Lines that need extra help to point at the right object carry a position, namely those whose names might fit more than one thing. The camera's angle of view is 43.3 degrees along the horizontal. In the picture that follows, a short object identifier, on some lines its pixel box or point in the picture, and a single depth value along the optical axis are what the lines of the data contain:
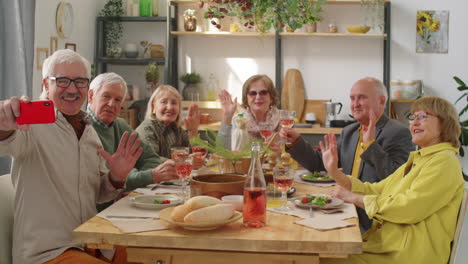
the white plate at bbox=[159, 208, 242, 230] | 1.87
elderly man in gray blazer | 2.95
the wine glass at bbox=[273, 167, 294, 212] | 2.20
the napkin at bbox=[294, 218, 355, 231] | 1.99
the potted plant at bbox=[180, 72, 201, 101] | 6.02
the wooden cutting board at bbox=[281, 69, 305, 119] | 5.96
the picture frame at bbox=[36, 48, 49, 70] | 4.68
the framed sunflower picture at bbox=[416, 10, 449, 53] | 5.80
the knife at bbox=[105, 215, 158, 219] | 2.12
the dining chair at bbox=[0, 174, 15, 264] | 2.23
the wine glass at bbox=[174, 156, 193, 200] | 2.35
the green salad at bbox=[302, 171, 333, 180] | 2.93
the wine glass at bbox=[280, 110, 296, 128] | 3.41
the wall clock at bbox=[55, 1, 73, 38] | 5.02
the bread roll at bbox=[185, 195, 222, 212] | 1.93
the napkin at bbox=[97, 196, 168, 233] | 1.96
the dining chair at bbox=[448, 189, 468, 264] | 2.23
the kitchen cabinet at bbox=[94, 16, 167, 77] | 5.88
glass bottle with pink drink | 1.99
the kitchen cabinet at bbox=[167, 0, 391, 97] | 5.72
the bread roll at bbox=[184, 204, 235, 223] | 1.89
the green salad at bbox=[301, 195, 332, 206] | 2.28
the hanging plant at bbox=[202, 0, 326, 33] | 3.44
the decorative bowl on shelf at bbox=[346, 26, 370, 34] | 5.59
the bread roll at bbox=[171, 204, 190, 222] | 1.93
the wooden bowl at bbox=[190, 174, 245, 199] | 2.26
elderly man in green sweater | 3.12
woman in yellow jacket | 2.22
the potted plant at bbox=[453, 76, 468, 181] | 5.39
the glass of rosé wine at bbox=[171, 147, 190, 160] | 2.49
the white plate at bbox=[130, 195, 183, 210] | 2.24
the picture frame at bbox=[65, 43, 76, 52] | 5.26
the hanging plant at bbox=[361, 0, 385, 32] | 5.68
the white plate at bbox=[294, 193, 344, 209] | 2.25
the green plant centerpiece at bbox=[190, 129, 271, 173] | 2.64
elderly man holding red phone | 2.20
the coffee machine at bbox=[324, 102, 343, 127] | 5.67
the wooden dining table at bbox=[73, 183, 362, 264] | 1.83
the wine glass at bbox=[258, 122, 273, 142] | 3.38
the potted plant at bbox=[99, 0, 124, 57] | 5.95
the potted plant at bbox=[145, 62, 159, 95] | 5.91
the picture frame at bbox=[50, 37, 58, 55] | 4.92
